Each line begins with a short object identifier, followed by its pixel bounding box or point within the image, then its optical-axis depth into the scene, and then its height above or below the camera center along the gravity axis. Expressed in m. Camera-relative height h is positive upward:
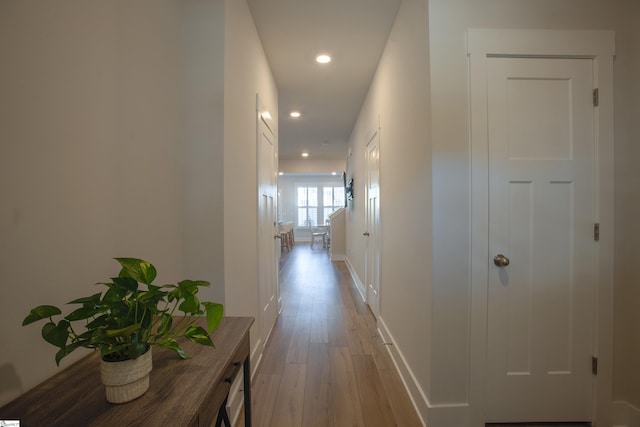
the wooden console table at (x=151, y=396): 0.62 -0.45
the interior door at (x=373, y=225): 2.94 -0.15
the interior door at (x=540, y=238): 1.52 -0.15
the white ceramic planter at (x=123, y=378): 0.65 -0.39
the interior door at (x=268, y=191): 2.28 +0.19
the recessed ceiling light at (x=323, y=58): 2.67 +1.49
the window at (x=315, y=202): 10.71 +0.37
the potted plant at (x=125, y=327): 0.61 -0.26
